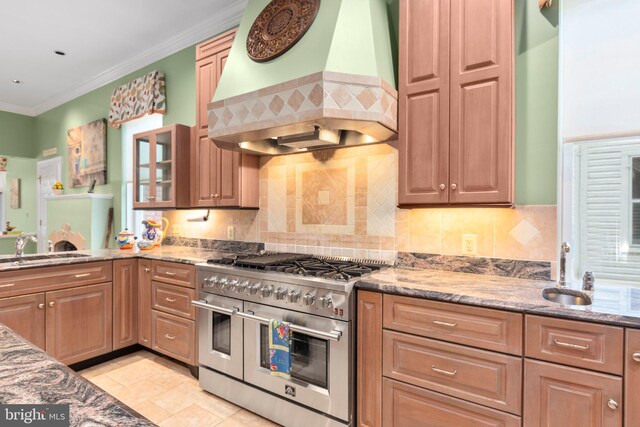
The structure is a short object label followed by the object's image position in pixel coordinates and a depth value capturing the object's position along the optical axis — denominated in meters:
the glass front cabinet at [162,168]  3.34
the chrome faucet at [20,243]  2.82
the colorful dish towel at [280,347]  2.11
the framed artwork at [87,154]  4.84
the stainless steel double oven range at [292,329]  1.97
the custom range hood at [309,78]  2.00
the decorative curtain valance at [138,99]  4.00
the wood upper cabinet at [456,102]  1.86
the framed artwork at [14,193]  6.34
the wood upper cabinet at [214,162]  3.04
